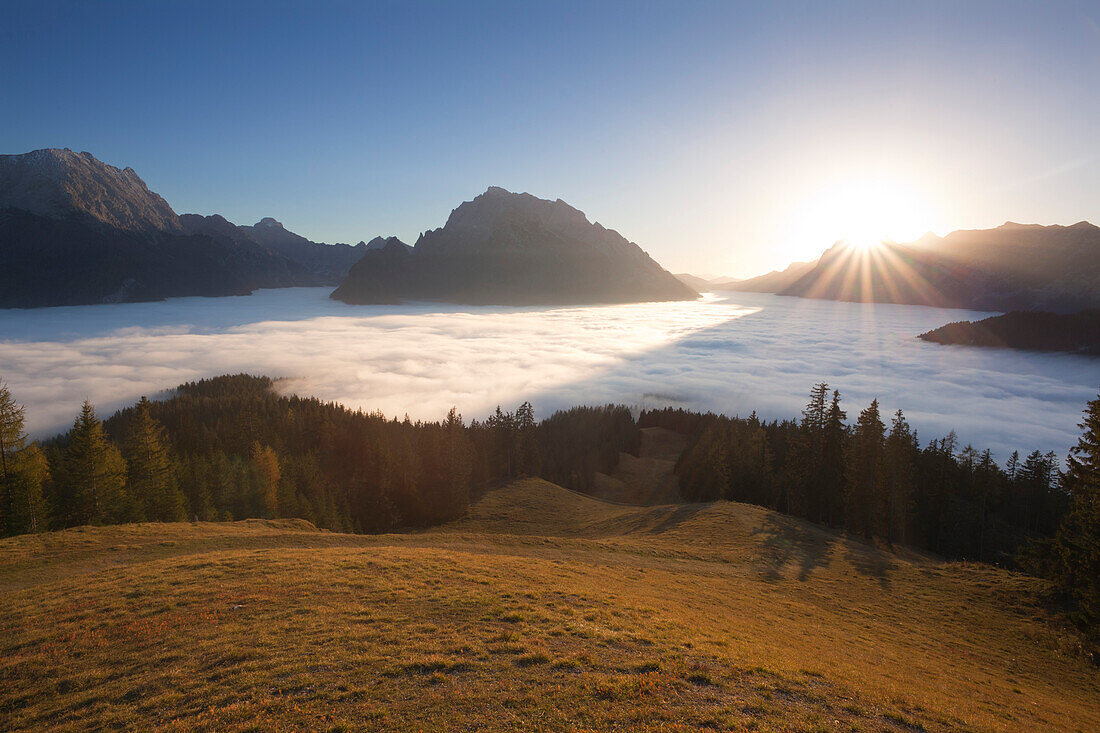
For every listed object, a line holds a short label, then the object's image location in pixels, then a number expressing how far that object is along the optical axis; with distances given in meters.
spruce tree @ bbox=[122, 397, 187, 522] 51.66
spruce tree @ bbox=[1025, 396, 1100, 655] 26.16
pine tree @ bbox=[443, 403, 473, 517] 69.12
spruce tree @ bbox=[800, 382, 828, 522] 70.12
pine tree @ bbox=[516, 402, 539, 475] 90.99
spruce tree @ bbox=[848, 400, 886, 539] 56.56
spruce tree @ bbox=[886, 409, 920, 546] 57.56
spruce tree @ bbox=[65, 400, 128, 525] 44.81
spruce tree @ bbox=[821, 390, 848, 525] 68.56
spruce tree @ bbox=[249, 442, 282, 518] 65.25
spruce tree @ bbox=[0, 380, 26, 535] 40.12
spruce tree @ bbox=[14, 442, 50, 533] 40.91
